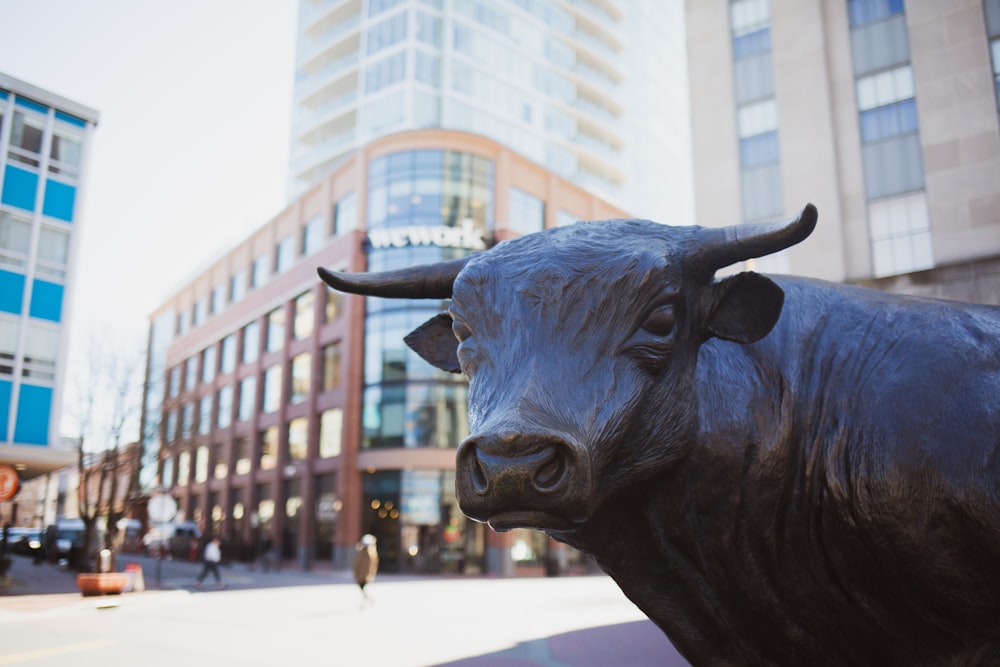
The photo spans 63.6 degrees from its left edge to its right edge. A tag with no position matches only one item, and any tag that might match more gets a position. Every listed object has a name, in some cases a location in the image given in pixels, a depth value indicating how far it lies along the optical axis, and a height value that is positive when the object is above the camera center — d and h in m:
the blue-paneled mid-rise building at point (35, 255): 26.38 +8.37
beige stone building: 17.42 +9.30
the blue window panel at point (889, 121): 19.03 +9.15
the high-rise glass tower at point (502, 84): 53.12 +29.68
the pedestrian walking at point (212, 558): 24.39 -1.52
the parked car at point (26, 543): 41.44 -1.83
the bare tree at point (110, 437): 27.93 +2.47
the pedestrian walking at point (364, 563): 17.88 -1.23
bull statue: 2.28 +0.22
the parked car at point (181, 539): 44.06 -1.81
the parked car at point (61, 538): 35.28 -1.33
